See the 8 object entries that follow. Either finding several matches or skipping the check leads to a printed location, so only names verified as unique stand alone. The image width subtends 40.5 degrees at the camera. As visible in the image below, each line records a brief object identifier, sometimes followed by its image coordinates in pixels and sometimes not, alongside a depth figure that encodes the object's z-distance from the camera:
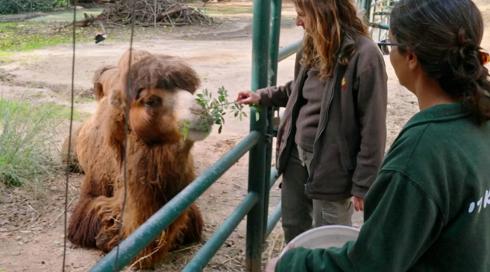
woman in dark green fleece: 1.42
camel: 3.23
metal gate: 2.35
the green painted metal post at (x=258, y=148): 2.92
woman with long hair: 2.69
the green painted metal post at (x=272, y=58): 3.20
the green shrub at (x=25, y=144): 4.60
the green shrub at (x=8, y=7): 9.30
